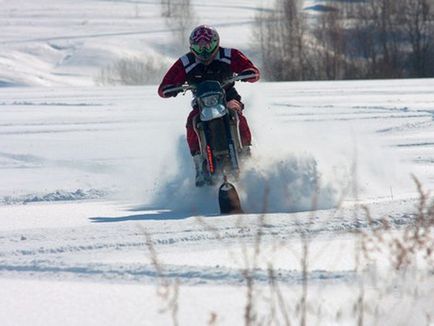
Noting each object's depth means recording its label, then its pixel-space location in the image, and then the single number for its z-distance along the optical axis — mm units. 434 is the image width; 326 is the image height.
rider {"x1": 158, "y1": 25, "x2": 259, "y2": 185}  17672
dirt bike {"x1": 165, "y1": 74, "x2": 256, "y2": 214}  16828
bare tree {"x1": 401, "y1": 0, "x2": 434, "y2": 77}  92062
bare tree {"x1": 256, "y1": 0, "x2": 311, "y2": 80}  90625
